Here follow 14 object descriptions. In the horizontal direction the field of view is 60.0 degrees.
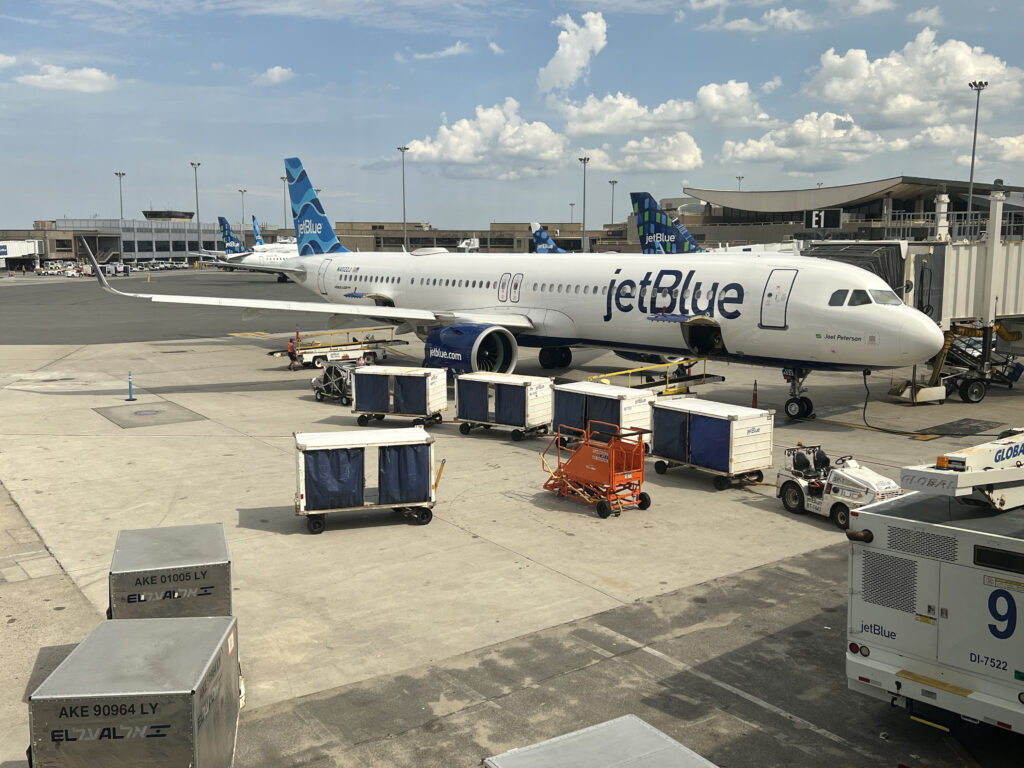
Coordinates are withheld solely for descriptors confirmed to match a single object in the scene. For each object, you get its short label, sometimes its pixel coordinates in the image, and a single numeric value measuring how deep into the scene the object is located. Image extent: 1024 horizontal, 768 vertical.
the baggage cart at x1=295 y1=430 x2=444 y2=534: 16.75
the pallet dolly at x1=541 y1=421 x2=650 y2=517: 18.08
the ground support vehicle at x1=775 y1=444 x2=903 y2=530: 16.84
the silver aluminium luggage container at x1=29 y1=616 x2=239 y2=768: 7.54
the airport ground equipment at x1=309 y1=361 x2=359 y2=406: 30.16
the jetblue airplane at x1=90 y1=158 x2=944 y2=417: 24.44
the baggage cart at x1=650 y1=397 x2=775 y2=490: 19.70
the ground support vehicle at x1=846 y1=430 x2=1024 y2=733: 8.55
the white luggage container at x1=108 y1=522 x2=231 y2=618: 10.79
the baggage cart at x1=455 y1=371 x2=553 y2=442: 24.45
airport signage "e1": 77.09
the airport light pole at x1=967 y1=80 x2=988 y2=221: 62.14
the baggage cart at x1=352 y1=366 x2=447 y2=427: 25.84
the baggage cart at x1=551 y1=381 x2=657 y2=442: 21.98
